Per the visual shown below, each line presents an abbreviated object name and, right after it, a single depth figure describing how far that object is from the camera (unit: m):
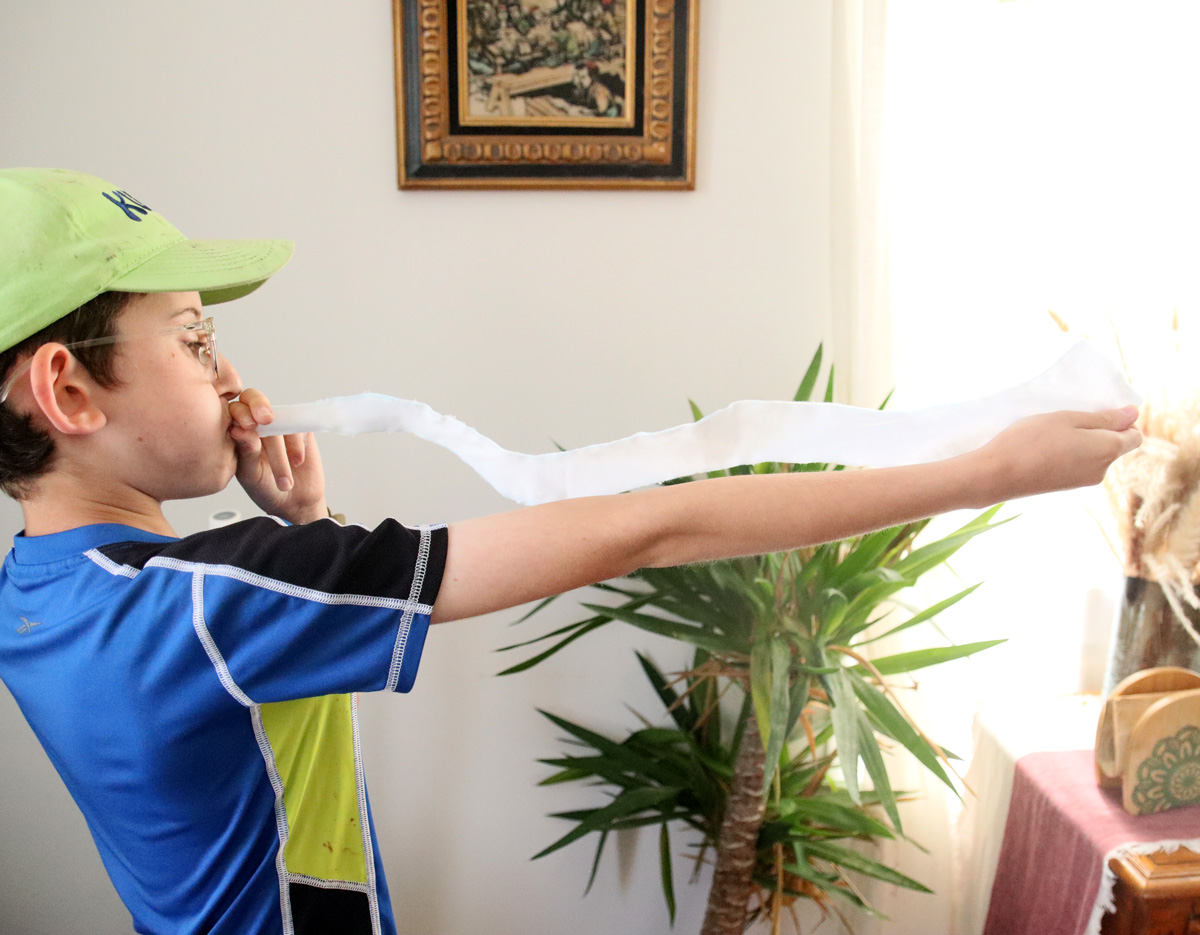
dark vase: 1.54
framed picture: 1.69
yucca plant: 1.49
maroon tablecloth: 1.33
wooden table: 1.26
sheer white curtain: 1.67
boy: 0.69
